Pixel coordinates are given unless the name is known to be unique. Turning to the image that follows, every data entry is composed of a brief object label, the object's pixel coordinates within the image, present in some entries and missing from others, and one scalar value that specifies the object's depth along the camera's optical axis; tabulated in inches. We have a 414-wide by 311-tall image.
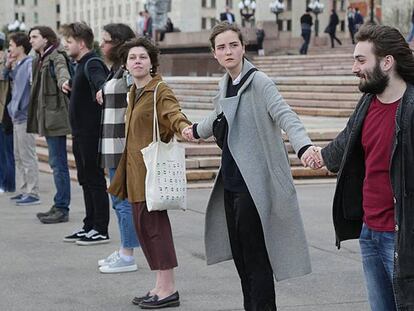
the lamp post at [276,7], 2208.4
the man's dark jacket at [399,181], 164.6
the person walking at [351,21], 1916.8
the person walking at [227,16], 1705.2
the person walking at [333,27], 1835.8
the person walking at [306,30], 1713.8
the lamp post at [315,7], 2253.9
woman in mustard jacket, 254.2
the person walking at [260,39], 1777.8
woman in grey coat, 205.5
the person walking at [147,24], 1813.5
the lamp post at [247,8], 2139.5
